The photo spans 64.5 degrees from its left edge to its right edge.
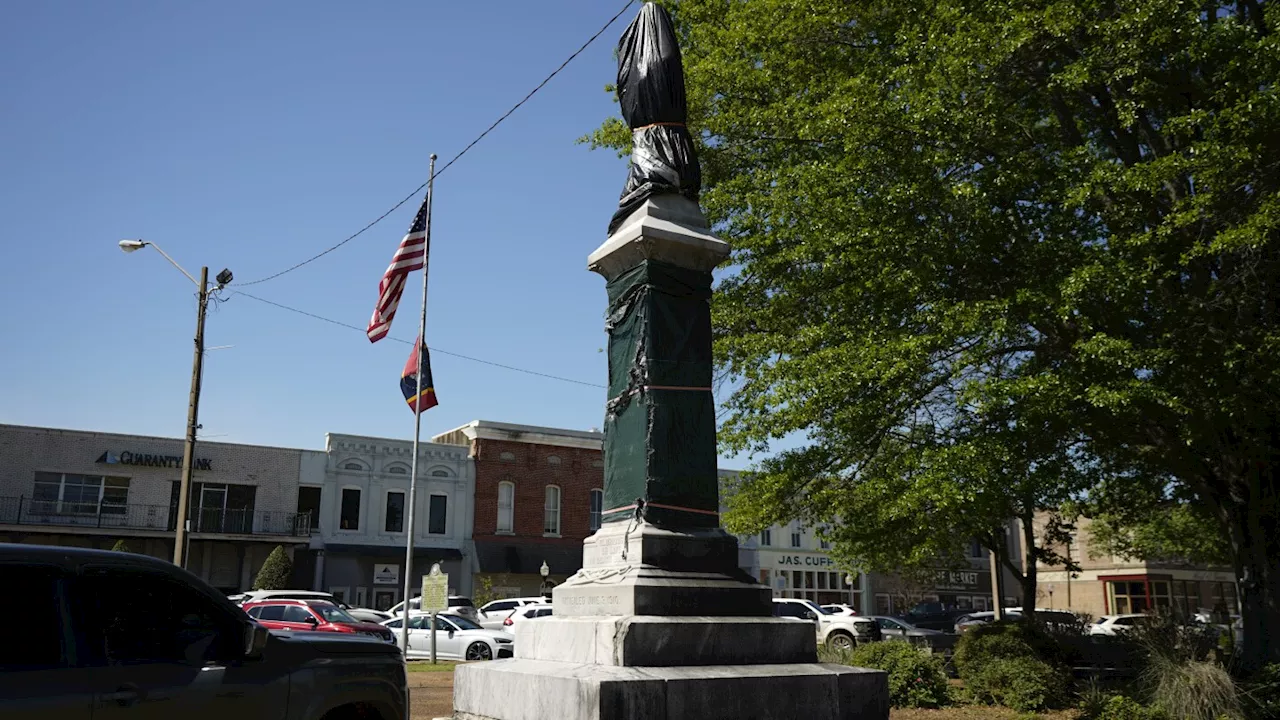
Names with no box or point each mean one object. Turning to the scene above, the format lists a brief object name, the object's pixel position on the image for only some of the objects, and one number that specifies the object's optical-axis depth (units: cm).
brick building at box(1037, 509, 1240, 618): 5819
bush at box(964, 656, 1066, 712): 1394
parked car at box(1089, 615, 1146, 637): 3614
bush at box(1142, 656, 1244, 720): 1227
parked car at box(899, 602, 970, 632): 4306
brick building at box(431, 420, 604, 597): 4566
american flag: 2227
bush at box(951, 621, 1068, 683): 1578
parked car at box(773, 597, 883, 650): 3020
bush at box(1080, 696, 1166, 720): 1205
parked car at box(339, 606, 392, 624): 3183
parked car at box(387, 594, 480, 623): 3353
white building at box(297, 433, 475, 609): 4303
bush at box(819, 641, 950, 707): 1410
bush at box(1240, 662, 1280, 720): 1250
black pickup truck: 516
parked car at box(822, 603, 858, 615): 3241
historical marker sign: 2403
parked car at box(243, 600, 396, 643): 2164
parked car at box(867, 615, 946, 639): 3406
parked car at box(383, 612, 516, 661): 2544
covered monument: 714
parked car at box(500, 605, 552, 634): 2943
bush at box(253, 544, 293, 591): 3884
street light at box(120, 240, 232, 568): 2355
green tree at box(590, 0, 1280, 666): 1349
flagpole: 2433
